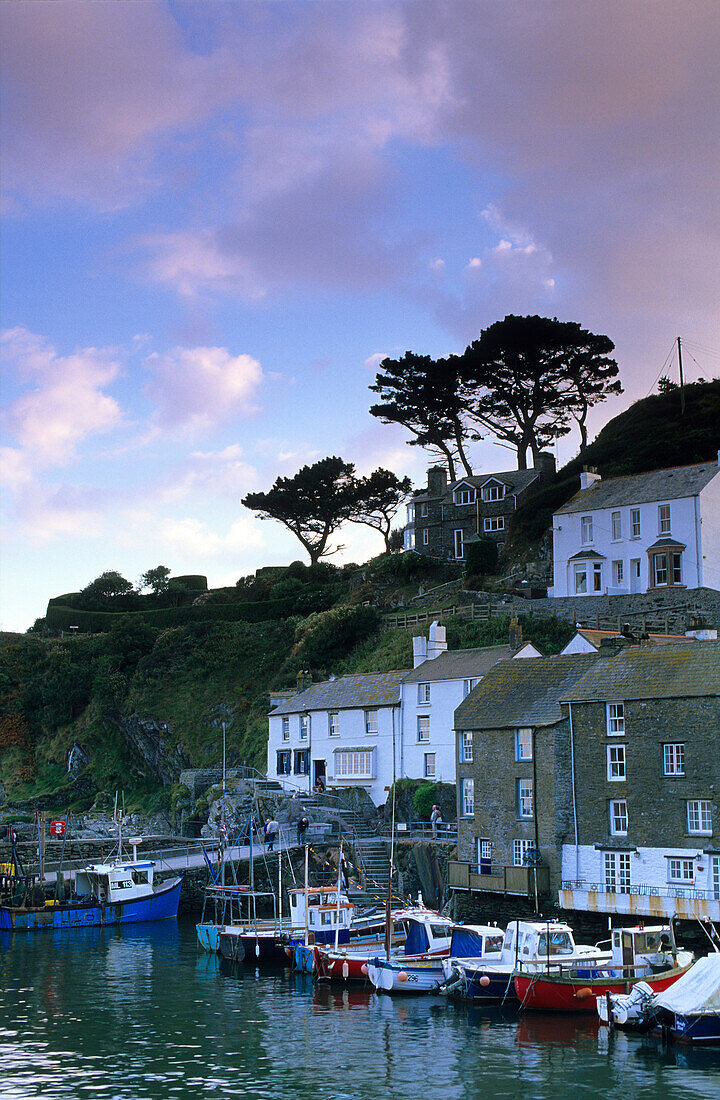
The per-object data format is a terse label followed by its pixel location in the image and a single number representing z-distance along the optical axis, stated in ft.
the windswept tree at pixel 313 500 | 336.08
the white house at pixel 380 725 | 184.14
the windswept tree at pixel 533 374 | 289.12
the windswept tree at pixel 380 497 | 341.21
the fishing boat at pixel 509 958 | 107.65
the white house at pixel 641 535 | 211.61
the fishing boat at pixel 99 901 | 174.70
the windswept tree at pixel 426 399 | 301.22
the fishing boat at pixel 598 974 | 104.01
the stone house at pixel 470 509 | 288.10
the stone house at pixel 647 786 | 120.88
